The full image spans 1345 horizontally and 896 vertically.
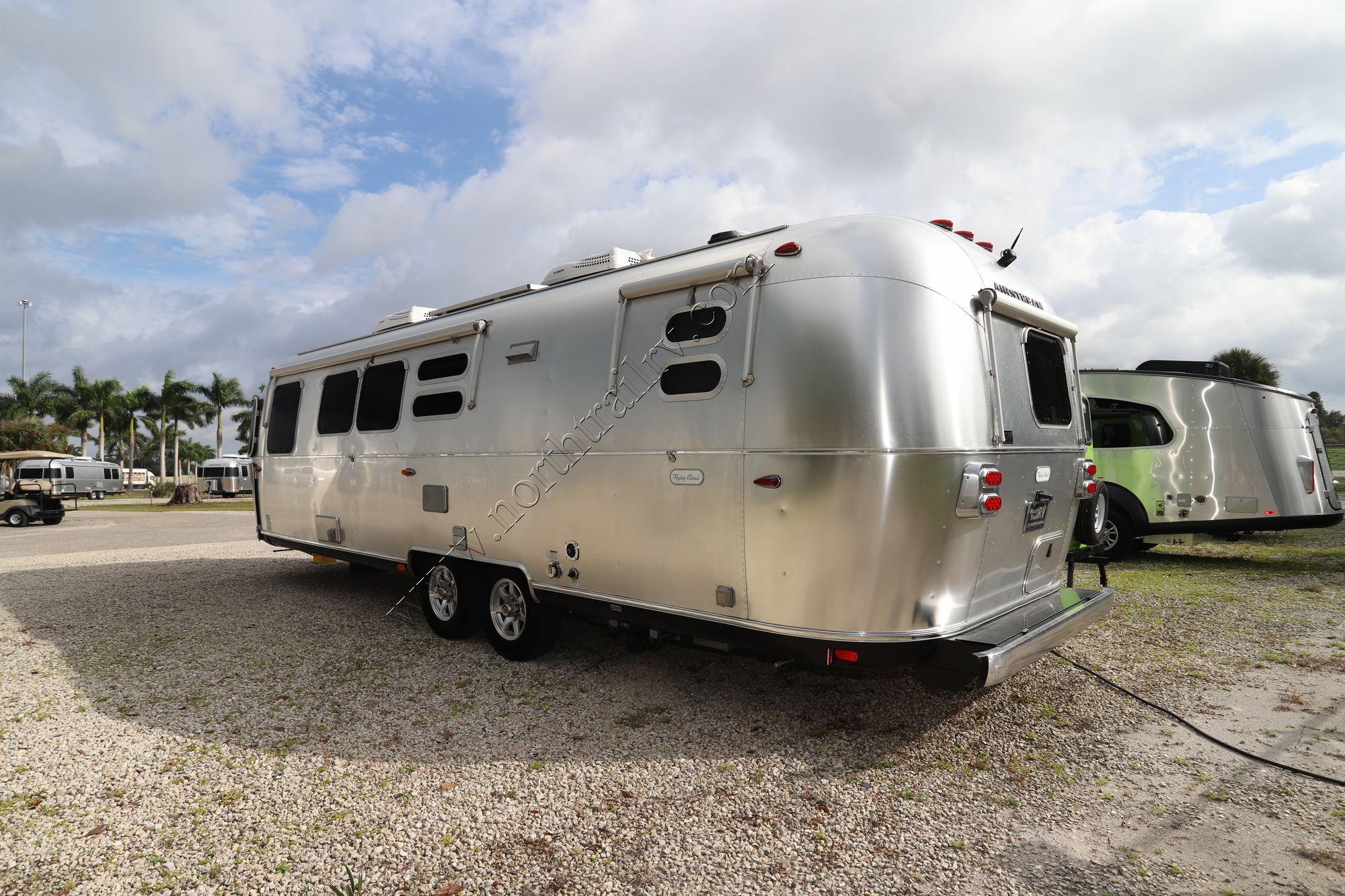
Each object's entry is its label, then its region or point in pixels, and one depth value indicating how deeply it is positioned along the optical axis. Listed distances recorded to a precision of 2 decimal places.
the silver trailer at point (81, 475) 35.56
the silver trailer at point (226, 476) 39.56
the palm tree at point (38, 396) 50.50
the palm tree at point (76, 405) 50.25
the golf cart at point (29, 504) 20.78
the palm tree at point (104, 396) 50.50
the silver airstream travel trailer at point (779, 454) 3.74
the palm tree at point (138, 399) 50.03
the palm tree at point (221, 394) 50.81
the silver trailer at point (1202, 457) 9.28
